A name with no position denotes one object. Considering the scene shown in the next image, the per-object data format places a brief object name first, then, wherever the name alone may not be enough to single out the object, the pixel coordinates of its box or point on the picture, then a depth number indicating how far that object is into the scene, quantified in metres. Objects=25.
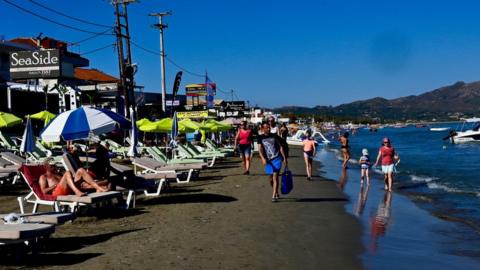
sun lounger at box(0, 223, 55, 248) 5.95
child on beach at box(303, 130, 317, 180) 17.61
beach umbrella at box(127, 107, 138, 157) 15.78
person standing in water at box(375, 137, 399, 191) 15.04
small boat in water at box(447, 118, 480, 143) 65.06
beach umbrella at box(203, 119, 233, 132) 31.53
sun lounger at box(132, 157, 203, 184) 14.44
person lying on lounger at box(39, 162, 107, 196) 9.27
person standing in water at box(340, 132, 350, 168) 22.73
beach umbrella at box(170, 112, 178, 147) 19.29
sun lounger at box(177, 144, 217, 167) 21.41
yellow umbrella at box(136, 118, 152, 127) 26.56
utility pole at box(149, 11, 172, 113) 41.38
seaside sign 30.30
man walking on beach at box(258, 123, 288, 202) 11.33
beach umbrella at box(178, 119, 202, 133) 26.48
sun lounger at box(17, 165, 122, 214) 8.89
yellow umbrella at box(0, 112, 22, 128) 21.22
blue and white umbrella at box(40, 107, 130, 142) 9.96
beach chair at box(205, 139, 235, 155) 27.95
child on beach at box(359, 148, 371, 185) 16.60
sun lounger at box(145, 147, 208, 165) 17.97
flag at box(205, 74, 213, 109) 53.83
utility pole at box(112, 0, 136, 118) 27.69
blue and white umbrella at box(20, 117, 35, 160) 14.02
